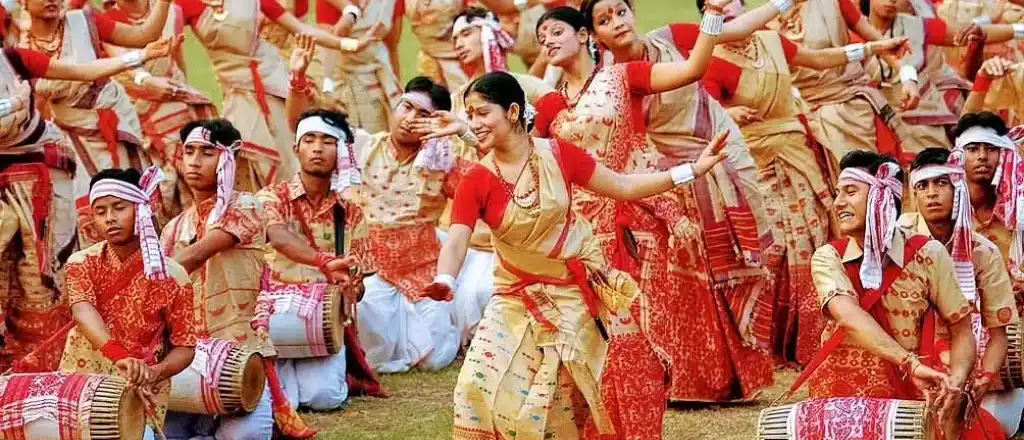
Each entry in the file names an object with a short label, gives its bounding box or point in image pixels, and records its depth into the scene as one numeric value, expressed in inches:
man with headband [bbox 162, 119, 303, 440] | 486.9
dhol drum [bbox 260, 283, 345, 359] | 531.0
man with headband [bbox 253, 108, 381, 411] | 528.0
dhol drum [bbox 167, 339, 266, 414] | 471.6
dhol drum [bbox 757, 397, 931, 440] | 379.3
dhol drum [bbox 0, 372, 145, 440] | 414.0
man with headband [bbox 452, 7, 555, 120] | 665.4
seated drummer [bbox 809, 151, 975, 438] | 391.3
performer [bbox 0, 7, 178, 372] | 518.7
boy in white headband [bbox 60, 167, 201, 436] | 430.2
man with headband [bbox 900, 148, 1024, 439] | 412.3
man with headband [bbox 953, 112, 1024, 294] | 469.4
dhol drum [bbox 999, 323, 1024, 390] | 454.9
